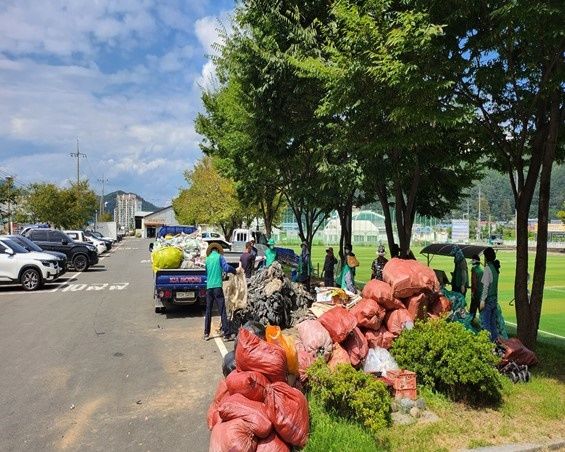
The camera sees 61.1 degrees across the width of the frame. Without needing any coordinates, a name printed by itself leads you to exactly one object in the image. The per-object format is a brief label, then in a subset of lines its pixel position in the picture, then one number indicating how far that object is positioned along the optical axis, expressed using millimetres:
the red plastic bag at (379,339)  6371
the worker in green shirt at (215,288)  9211
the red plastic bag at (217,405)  4734
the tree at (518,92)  6043
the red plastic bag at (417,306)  6555
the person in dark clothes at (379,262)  10238
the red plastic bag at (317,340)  5863
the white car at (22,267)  16359
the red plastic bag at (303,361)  5691
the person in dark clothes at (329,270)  14805
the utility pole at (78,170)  62925
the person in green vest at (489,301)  7566
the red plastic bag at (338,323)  5965
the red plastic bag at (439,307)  6895
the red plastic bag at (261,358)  4824
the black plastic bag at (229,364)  5652
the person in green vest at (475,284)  8695
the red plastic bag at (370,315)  6340
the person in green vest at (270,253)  14195
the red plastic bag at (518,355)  6461
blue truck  11289
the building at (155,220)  105031
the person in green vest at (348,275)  10006
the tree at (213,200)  37781
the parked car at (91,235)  43297
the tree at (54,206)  47125
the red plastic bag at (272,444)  4273
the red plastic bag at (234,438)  4109
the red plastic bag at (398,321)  6410
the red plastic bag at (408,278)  6508
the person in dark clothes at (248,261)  14055
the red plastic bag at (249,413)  4273
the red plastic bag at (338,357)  5801
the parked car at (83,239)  30688
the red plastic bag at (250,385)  4613
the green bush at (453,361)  5402
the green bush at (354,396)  4828
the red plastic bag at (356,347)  6004
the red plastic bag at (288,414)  4406
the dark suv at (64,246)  23766
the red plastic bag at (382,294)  6457
